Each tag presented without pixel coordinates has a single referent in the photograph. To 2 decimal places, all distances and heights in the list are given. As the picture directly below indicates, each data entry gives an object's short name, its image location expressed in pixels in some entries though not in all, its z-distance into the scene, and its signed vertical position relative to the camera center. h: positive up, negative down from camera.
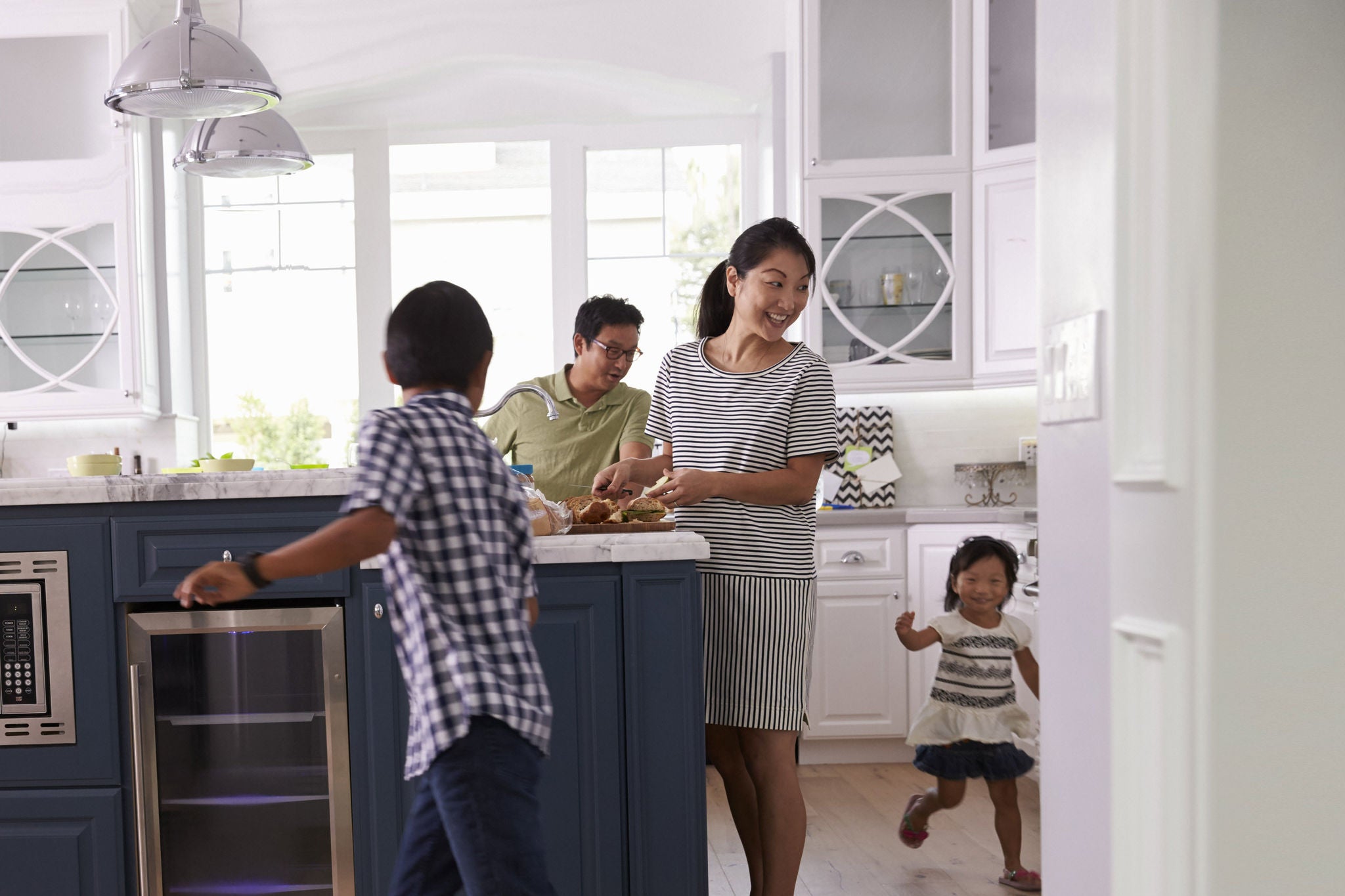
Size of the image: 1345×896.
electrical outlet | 4.39 -0.19
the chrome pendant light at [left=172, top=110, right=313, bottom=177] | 3.03 +0.68
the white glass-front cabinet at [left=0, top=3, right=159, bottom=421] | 4.26 +0.51
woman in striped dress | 2.12 -0.24
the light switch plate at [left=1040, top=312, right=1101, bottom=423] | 1.18 +0.03
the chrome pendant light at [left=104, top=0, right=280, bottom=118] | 2.51 +0.72
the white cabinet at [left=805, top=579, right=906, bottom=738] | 3.96 -0.92
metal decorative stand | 4.44 -0.29
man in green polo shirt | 2.99 -0.06
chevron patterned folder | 4.46 -0.14
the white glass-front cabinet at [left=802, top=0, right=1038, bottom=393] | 4.11 +0.76
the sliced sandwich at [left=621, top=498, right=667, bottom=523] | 2.25 -0.21
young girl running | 2.77 -0.73
